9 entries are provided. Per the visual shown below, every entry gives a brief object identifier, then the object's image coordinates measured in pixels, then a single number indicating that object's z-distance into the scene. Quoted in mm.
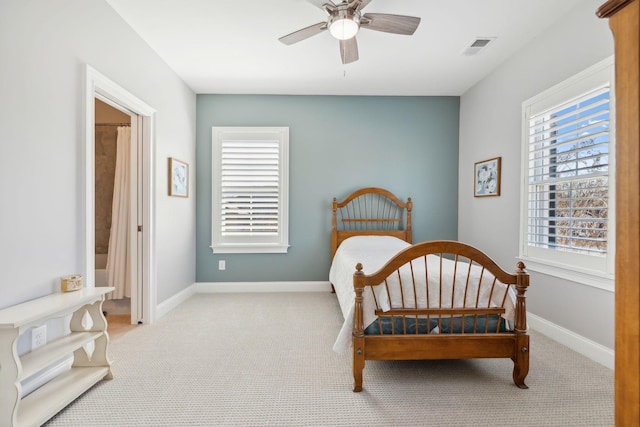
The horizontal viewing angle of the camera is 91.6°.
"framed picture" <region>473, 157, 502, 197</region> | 3519
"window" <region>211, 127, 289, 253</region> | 4273
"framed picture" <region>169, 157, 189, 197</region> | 3502
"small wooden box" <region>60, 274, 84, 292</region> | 1970
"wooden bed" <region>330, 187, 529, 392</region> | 1940
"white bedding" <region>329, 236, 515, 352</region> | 1974
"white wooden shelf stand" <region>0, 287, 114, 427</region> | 1455
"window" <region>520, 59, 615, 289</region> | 2234
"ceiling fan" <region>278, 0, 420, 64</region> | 2119
